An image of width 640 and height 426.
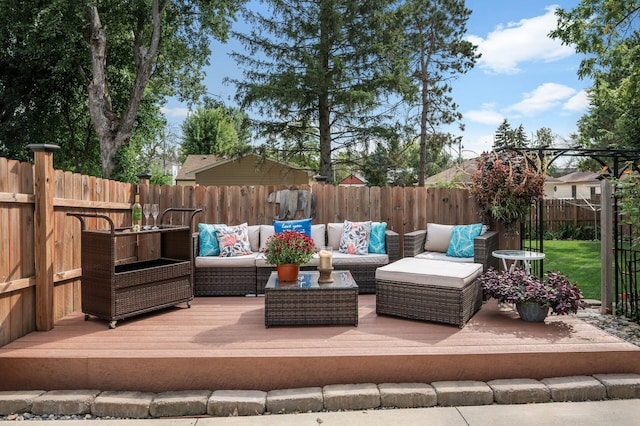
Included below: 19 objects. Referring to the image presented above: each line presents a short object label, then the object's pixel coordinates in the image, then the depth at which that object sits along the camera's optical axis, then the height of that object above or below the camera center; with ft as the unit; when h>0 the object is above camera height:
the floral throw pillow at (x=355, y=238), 17.08 -1.08
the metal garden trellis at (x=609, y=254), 14.29 -1.54
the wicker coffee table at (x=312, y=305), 12.07 -2.68
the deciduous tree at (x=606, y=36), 27.84 +12.19
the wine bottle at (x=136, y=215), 13.70 -0.03
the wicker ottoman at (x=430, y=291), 11.96 -2.38
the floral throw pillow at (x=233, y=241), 16.81 -1.13
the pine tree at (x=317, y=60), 35.22 +13.46
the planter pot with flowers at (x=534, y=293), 12.05 -2.45
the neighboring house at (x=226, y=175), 54.06 +5.36
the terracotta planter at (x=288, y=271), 12.89 -1.81
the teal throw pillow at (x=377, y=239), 17.28 -1.13
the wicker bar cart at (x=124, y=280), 12.13 -2.06
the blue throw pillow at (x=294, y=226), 17.87 -0.57
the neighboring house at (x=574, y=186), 88.63 +5.32
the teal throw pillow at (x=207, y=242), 16.78 -1.15
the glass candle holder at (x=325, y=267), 12.55 -1.65
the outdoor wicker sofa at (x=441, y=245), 15.31 -1.36
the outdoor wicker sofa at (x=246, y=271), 16.29 -2.28
